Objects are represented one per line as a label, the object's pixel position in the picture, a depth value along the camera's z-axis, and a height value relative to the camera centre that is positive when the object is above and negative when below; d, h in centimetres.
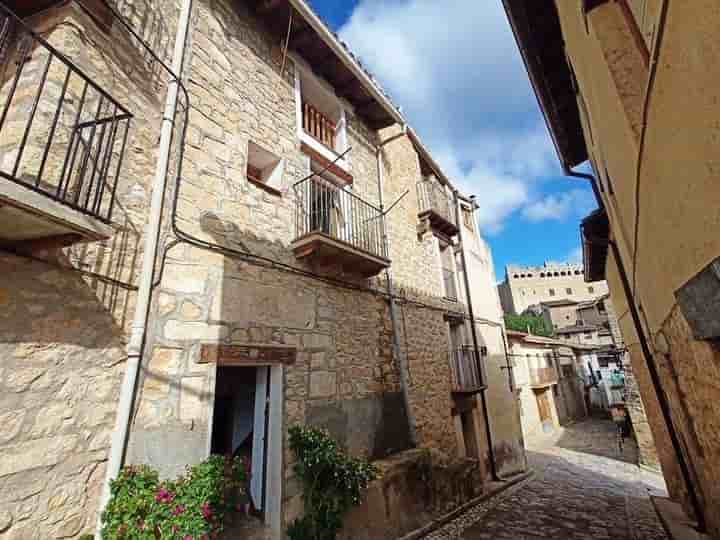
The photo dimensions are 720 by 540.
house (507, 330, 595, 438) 1589 -65
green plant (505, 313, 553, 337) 2742 +381
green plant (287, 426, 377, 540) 367 -112
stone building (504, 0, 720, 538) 138 +110
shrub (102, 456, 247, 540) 243 -85
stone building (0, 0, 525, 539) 239 +111
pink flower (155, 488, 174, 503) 255 -78
